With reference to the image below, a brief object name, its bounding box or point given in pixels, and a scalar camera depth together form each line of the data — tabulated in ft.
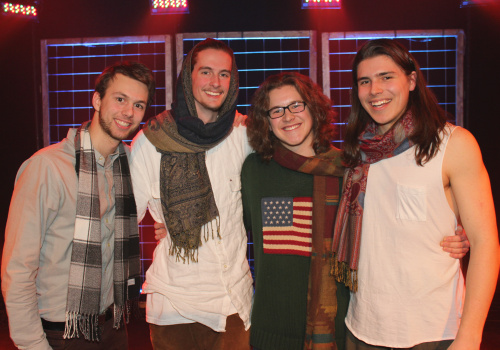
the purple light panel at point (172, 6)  14.11
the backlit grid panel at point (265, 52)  14.06
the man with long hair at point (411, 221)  4.80
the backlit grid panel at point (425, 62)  13.96
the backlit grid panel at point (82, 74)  14.23
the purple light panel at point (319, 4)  14.10
